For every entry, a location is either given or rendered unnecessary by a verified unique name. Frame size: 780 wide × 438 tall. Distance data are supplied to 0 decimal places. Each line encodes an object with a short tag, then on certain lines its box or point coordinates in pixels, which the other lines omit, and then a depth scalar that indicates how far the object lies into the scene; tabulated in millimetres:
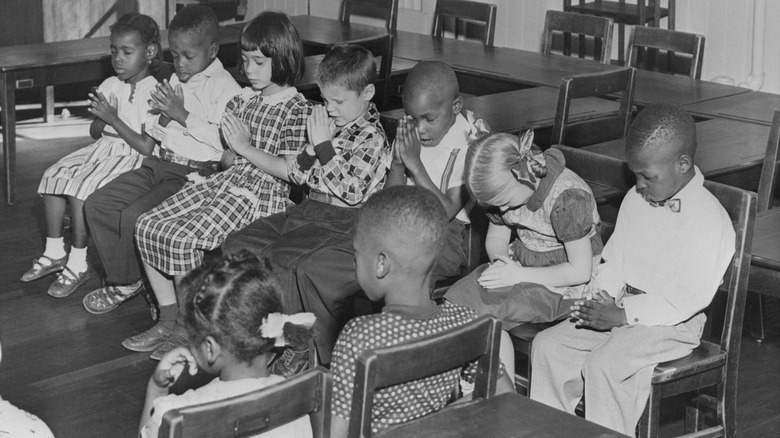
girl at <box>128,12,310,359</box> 3457
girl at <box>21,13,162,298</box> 3873
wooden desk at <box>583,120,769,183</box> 3361
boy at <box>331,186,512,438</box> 2139
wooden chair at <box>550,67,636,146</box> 3703
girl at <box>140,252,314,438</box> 2068
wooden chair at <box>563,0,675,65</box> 6109
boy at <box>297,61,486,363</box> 3133
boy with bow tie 2588
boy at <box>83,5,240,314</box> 3705
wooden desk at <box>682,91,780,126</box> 4105
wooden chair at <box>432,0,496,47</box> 5648
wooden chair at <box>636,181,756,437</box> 2582
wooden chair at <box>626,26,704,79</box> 4781
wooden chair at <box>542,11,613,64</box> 5176
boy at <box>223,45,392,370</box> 3205
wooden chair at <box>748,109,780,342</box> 3367
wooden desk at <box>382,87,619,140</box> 3855
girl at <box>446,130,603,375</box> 2744
